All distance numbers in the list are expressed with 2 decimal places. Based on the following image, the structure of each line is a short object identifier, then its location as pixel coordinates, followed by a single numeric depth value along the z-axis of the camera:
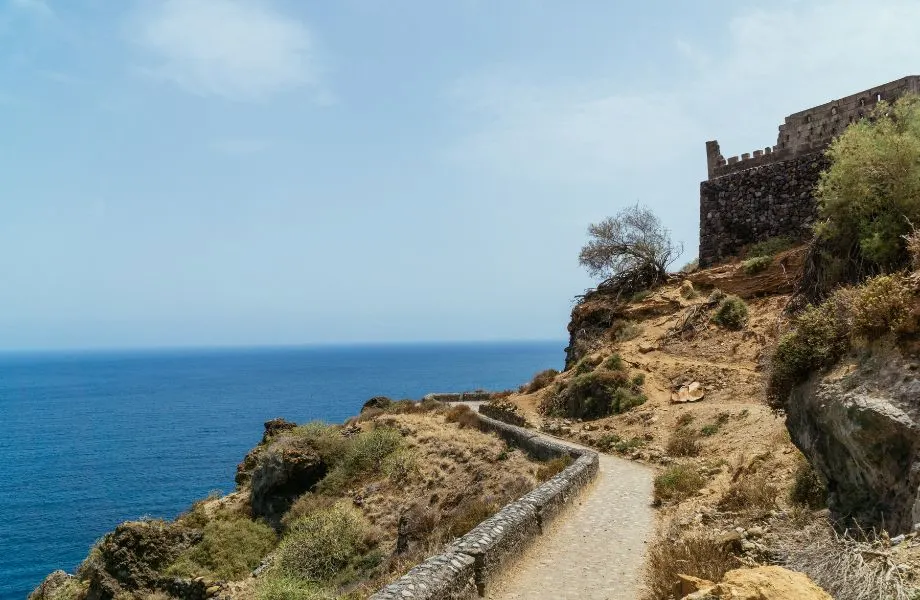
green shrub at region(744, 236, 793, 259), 30.88
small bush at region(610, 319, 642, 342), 32.91
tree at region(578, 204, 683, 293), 37.66
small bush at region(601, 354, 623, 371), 28.95
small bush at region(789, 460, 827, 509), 10.48
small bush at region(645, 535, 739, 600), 8.36
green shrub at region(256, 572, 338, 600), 15.59
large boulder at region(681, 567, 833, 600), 5.42
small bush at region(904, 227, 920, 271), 9.55
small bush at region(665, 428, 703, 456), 19.12
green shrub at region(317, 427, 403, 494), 28.48
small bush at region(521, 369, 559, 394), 37.28
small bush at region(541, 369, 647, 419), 26.70
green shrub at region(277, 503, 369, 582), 20.09
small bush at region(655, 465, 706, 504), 14.38
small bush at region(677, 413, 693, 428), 21.78
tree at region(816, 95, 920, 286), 14.62
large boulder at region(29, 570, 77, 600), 25.70
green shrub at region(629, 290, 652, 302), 35.76
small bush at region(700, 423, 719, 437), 19.77
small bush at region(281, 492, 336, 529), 26.27
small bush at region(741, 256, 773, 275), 29.88
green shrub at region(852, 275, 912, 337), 8.38
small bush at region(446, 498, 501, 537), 15.09
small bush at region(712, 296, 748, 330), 28.19
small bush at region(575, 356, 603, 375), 31.00
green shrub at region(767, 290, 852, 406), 9.52
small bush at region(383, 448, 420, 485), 26.33
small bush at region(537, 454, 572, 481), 18.08
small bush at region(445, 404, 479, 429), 32.25
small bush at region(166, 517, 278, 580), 23.94
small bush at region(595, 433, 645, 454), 21.81
